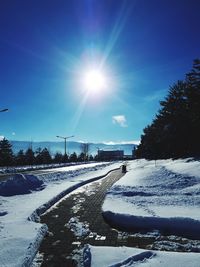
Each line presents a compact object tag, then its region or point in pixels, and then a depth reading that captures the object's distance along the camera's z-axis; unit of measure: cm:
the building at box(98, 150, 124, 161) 11635
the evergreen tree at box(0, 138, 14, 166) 4033
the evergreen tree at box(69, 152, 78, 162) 6298
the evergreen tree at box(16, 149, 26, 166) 4372
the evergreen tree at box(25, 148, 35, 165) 4532
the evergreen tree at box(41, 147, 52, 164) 4876
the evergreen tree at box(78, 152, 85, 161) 7039
